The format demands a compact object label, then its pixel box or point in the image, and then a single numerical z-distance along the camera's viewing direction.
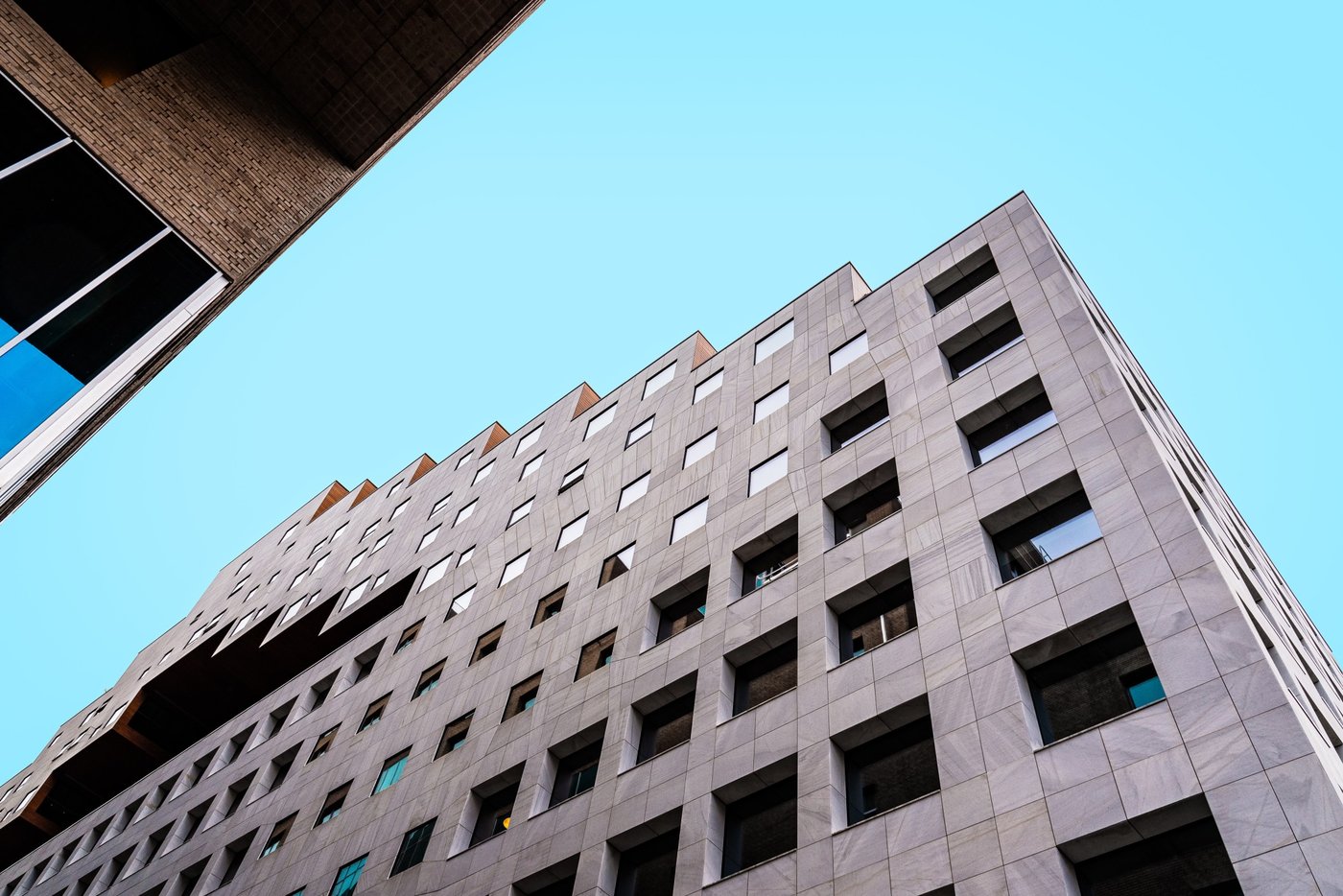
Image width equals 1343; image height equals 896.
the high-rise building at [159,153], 13.93
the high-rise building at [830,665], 14.52
